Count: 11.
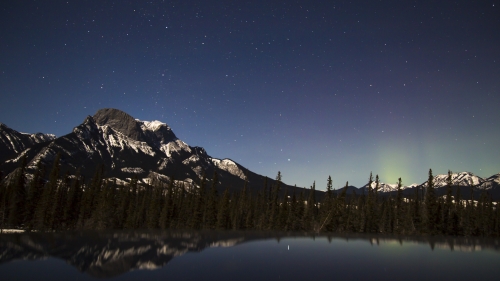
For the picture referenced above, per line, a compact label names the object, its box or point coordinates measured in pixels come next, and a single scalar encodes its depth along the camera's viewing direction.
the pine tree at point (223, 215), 103.31
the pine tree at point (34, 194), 86.81
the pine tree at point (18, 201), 84.35
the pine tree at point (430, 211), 92.62
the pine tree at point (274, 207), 107.57
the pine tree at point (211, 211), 106.44
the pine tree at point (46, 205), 82.81
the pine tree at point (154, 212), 109.12
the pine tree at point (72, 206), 96.38
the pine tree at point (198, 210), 106.88
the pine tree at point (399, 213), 102.25
